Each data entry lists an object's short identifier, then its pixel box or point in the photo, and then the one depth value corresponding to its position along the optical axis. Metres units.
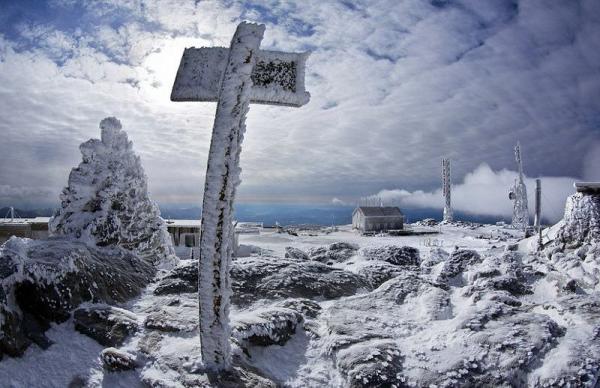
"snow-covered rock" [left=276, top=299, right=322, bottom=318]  9.49
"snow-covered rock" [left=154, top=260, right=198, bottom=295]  10.67
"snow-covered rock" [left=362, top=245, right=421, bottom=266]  18.66
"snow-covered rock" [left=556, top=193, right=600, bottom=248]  14.90
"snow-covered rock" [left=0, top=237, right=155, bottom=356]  6.73
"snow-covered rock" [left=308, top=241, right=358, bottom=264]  19.77
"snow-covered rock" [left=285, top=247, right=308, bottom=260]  19.05
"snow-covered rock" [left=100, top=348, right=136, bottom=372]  6.45
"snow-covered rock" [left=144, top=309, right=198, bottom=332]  7.86
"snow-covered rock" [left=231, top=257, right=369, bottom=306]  10.89
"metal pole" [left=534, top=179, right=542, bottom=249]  29.12
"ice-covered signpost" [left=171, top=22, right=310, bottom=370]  6.19
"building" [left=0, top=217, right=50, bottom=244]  23.91
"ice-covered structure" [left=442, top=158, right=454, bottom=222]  52.93
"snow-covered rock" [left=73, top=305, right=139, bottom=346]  7.27
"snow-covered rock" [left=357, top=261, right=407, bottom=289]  13.11
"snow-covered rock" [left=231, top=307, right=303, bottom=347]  7.72
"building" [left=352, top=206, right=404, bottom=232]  45.06
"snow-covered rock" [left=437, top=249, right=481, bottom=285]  14.60
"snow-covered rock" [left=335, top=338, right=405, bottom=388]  6.59
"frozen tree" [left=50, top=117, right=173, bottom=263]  11.51
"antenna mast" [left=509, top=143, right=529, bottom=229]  43.47
